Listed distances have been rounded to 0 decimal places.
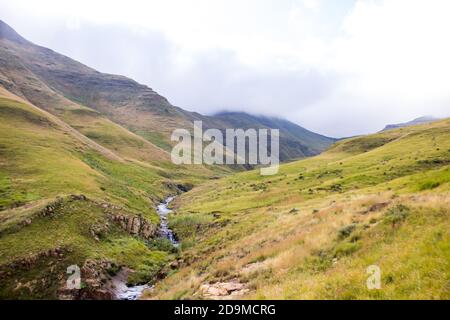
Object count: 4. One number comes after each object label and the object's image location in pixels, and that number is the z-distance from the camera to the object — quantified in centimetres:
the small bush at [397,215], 1851
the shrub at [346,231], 2000
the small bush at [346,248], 1759
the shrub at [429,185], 2794
